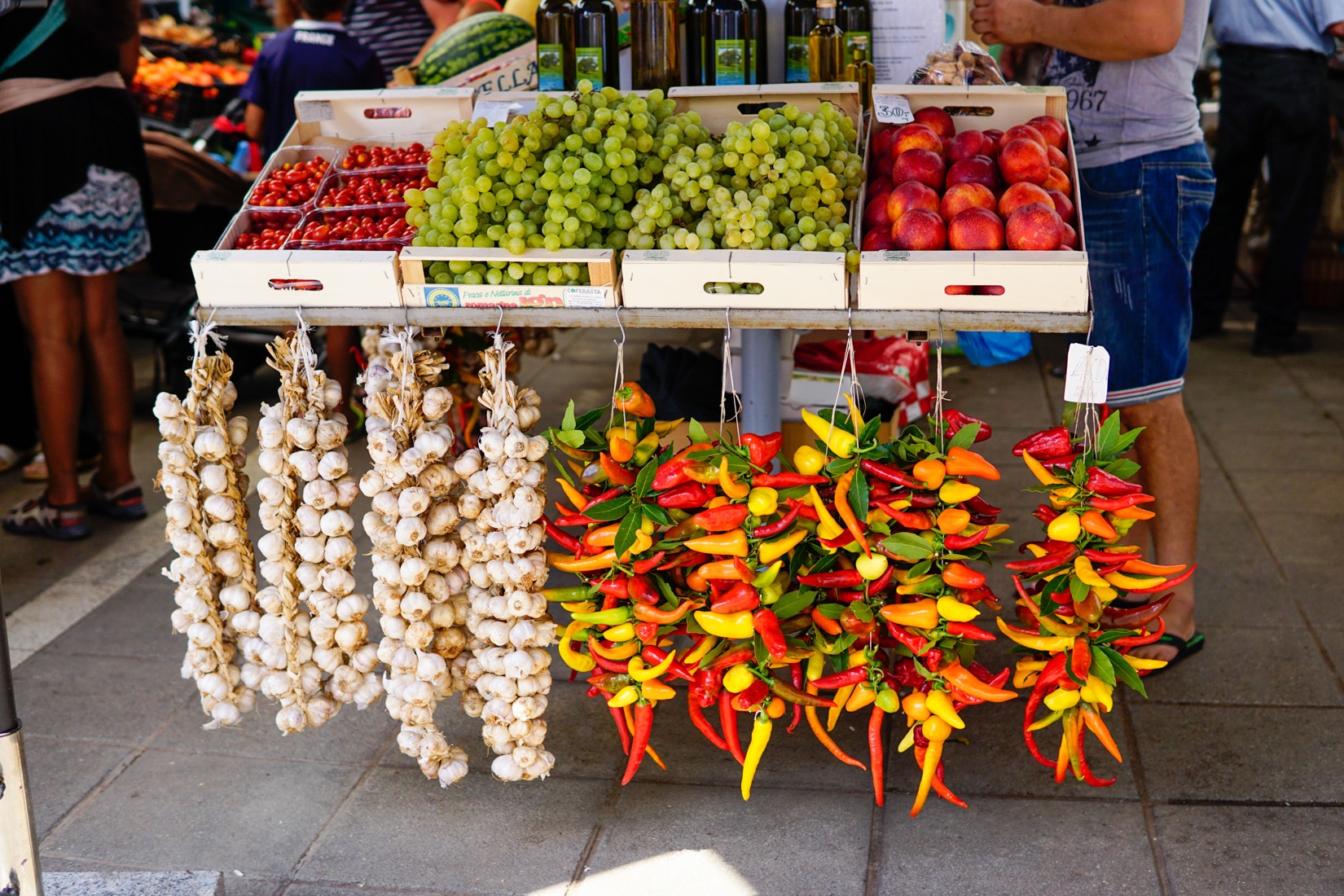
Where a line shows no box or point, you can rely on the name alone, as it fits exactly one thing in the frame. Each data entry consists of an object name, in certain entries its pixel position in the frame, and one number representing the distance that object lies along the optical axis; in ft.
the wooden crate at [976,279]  6.63
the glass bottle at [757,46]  8.95
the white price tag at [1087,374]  6.81
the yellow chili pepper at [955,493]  6.74
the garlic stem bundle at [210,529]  7.38
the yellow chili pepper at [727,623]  6.91
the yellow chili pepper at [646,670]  7.15
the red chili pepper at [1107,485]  6.79
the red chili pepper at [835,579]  7.00
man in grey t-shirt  8.69
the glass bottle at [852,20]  9.29
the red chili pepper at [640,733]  7.43
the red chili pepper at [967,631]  6.91
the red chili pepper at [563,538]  7.54
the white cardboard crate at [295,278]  7.10
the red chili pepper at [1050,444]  7.06
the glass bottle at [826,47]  9.07
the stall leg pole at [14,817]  5.84
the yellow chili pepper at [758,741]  7.18
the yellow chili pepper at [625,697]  7.31
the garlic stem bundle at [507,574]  7.17
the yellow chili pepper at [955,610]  6.81
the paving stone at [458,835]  7.27
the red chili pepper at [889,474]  6.79
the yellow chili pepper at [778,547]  6.89
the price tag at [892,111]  7.82
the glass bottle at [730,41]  8.71
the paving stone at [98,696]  9.00
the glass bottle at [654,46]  9.07
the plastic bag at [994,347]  10.31
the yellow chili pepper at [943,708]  7.03
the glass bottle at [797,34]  9.15
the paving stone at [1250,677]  8.95
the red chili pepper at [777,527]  6.86
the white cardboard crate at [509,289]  6.95
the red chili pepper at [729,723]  7.32
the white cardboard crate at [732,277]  6.77
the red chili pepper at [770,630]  6.90
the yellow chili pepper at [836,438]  6.86
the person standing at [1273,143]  16.10
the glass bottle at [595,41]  8.96
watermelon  11.80
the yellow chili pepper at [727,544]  6.91
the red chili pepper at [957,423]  7.13
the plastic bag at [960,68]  8.95
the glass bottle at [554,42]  8.99
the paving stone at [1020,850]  7.01
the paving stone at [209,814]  7.54
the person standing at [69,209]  11.21
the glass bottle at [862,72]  9.26
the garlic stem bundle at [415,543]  7.21
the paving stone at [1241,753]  7.80
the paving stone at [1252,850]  6.90
